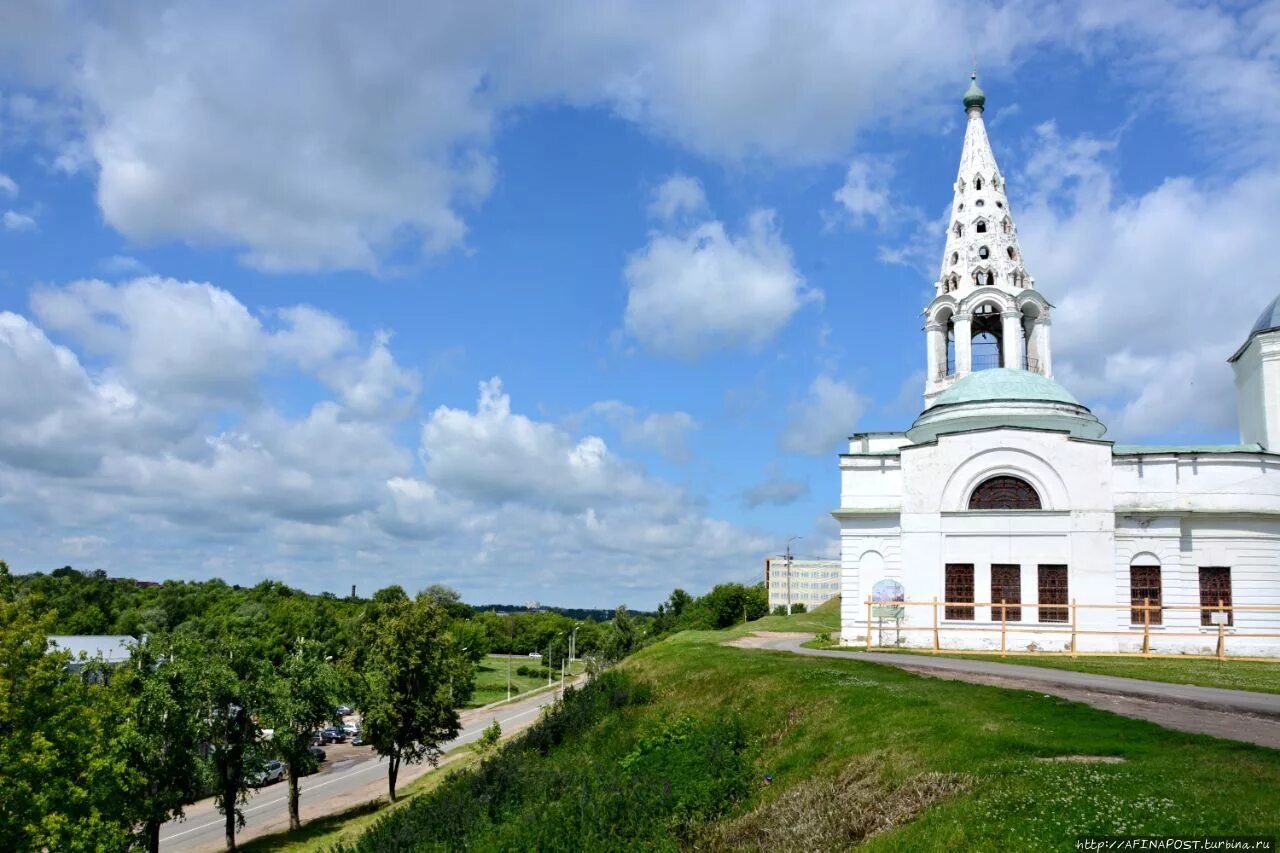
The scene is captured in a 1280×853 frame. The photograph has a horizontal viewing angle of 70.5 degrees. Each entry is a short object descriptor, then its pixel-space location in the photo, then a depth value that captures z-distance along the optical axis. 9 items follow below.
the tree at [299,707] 34.75
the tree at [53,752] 22.05
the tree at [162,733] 28.78
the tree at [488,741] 36.44
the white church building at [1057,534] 32.75
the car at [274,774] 50.97
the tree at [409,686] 38.59
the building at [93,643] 67.12
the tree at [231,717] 31.92
